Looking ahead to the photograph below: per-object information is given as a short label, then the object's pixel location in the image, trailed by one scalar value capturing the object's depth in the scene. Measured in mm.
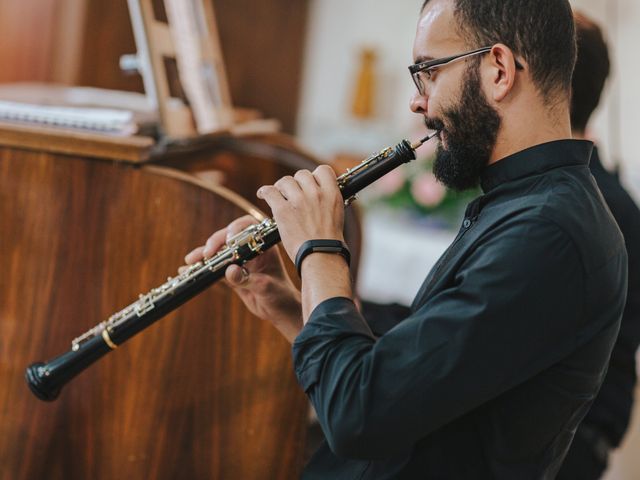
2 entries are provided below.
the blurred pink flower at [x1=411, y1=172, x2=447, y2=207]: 3824
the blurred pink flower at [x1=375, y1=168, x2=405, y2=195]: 3980
